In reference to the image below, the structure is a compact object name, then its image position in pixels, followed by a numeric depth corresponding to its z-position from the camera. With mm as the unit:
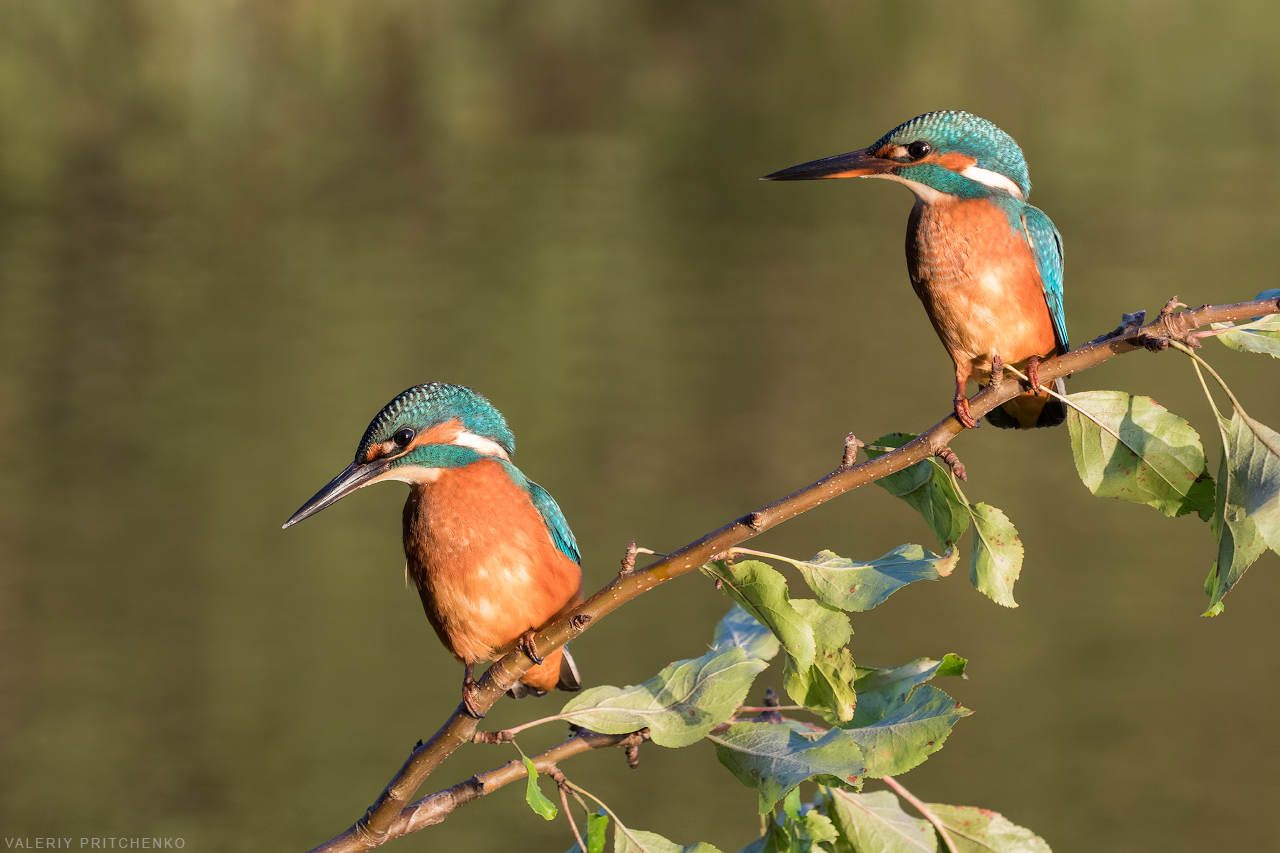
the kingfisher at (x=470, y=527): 4801
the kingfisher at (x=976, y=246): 5027
